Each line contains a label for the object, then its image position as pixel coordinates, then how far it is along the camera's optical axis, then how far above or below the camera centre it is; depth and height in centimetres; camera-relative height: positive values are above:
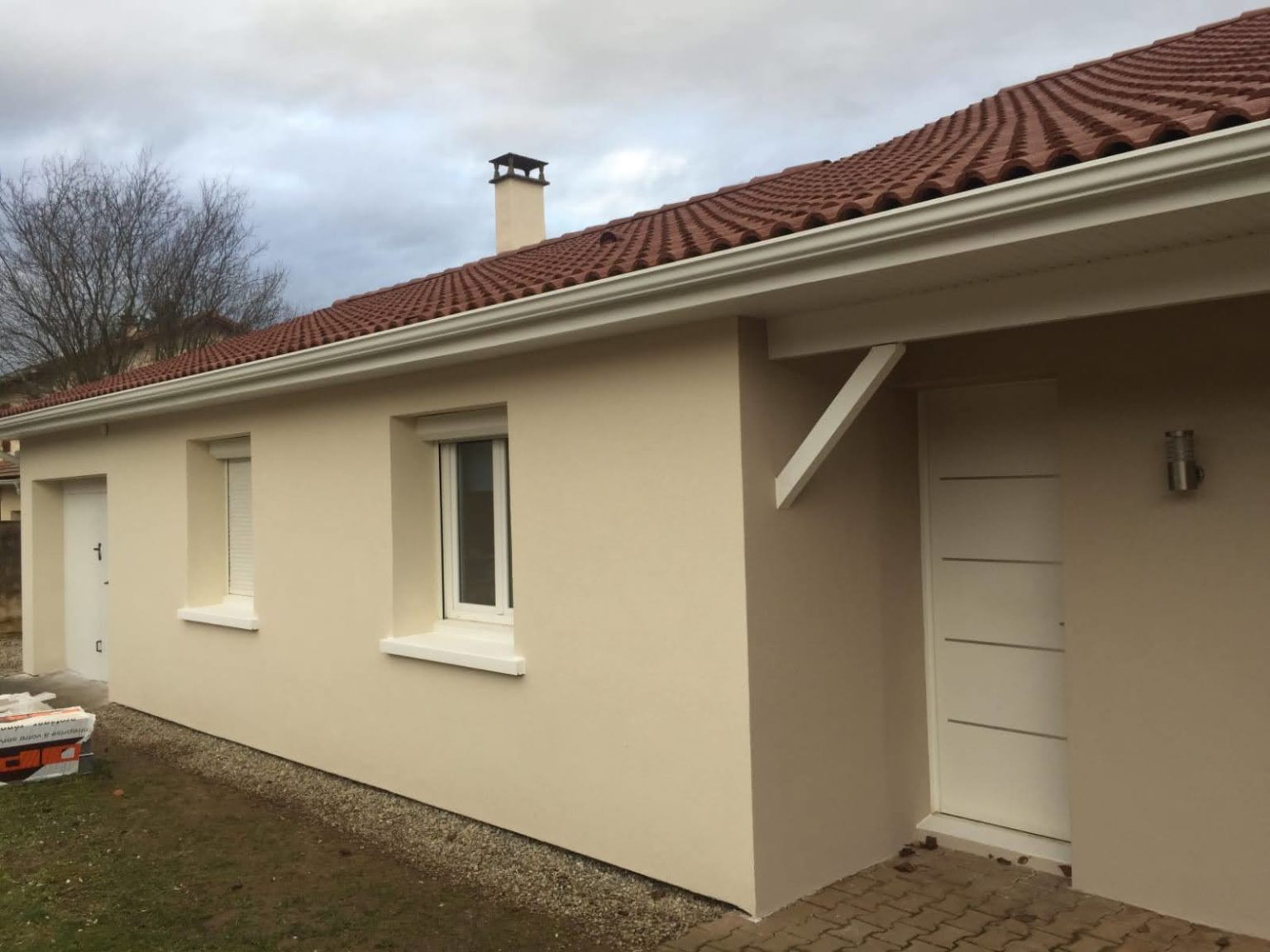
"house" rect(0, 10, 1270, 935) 374 -9
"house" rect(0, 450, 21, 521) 2155 +78
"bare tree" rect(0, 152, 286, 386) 2462 +638
